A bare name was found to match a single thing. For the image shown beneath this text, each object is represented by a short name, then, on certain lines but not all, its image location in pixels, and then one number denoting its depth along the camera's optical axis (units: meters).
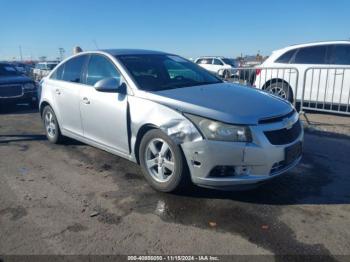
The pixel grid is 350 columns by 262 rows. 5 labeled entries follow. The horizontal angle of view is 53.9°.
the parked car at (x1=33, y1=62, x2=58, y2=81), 25.72
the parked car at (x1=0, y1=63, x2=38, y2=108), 10.29
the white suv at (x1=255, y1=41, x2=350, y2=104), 8.05
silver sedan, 3.46
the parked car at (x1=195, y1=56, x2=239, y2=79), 22.77
